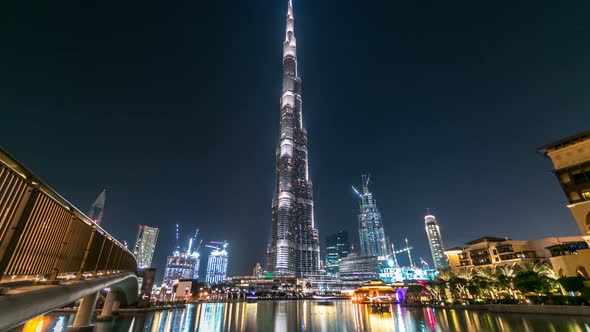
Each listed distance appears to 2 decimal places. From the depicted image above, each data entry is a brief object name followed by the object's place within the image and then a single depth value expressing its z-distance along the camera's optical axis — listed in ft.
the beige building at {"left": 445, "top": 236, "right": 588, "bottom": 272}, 265.54
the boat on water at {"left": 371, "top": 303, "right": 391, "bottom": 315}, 201.87
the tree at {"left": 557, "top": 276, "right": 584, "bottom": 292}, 135.60
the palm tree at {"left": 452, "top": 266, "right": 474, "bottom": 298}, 234.17
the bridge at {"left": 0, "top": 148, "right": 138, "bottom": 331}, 19.77
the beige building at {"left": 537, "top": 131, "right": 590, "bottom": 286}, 152.46
